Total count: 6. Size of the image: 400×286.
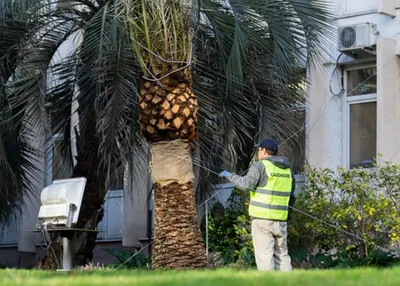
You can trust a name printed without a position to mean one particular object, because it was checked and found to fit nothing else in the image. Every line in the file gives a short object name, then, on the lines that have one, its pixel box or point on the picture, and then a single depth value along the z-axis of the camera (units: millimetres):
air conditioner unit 17281
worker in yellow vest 12180
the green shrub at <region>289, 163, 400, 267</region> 15141
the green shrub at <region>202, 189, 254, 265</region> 16172
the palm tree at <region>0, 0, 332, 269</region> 13484
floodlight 13383
